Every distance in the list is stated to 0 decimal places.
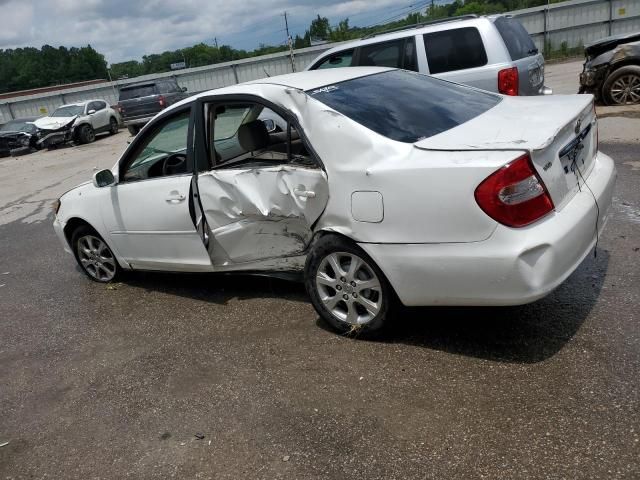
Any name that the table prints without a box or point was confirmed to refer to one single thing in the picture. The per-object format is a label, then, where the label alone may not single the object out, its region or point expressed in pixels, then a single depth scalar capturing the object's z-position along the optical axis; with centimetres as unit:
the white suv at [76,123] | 2075
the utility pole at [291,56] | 2468
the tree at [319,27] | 8512
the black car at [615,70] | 966
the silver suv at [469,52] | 744
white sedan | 278
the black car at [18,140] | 2136
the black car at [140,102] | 2019
